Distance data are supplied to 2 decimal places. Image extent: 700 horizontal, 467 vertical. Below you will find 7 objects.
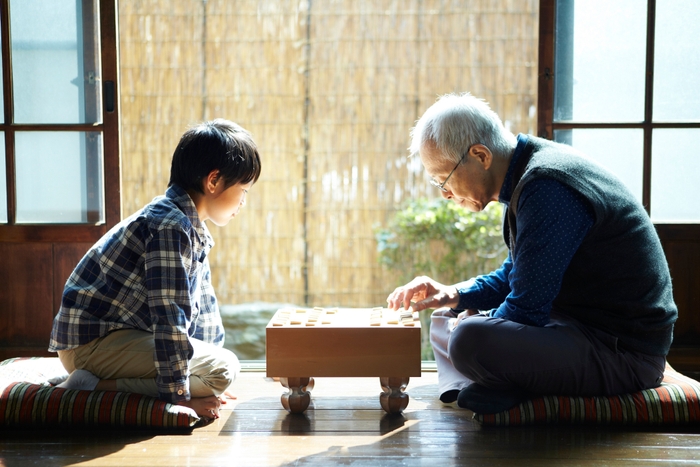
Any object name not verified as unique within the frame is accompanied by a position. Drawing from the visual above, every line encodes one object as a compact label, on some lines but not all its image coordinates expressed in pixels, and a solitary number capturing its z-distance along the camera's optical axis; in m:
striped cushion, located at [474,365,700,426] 1.89
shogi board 1.94
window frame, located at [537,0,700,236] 2.66
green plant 4.38
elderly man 1.81
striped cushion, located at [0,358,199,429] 1.89
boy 1.93
